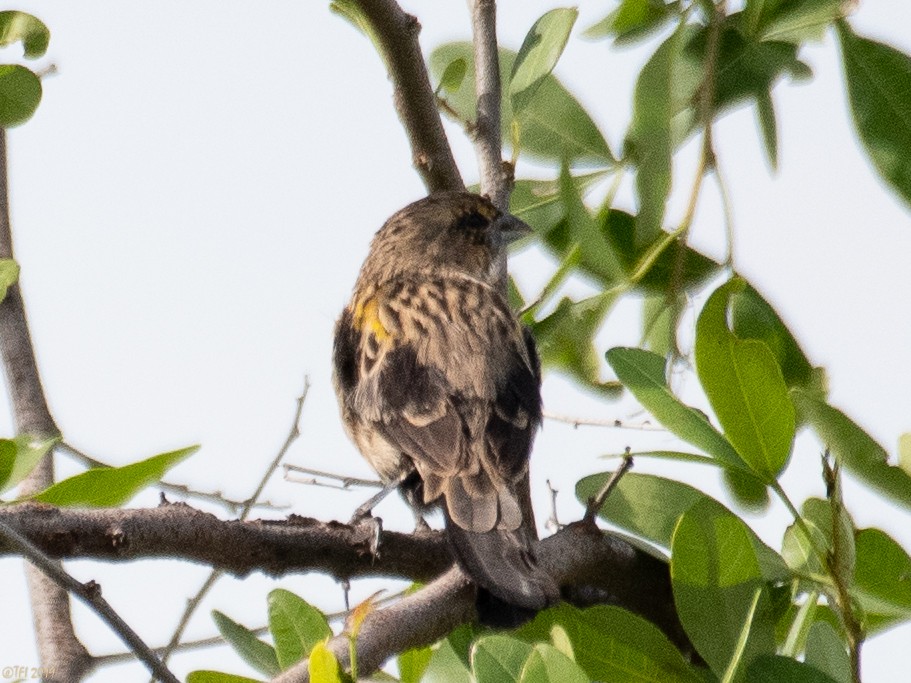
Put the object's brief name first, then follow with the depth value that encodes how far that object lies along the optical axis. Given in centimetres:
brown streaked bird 679
